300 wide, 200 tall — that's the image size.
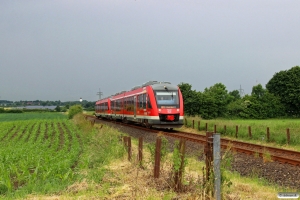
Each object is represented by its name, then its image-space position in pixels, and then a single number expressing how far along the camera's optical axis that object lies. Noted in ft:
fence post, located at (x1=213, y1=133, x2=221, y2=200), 20.08
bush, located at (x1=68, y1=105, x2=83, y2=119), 205.57
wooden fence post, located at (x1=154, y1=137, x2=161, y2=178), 27.78
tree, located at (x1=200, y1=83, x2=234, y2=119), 194.51
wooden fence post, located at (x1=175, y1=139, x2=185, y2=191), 24.39
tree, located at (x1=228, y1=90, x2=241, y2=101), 367.25
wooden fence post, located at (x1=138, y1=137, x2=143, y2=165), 34.31
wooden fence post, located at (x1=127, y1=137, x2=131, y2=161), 38.08
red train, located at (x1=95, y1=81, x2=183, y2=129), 75.51
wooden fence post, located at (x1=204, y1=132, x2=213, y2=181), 21.43
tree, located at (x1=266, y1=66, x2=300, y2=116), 200.34
